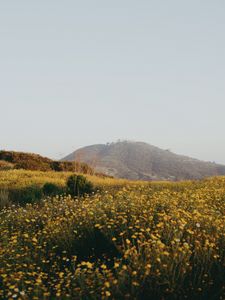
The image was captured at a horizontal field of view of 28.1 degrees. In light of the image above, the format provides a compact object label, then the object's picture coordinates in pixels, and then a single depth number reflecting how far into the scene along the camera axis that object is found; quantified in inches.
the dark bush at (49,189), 646.5
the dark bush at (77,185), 623.5
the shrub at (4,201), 578.5
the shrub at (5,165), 1019.5
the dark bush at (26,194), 620.4
